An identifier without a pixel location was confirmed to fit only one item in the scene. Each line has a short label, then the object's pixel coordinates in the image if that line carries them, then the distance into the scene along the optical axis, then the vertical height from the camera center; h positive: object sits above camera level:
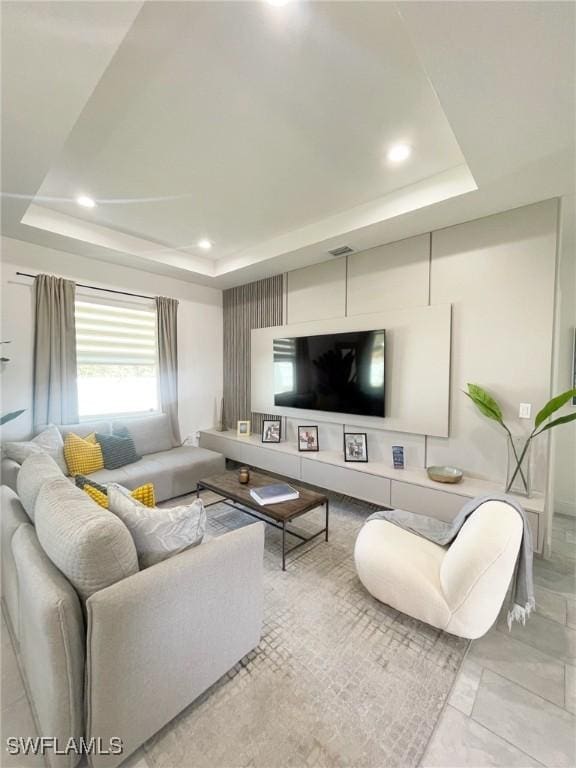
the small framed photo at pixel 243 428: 4.37 -0.77
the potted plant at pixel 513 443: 2.32 -0.52
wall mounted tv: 3.16 +0.03
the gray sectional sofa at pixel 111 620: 1.02 -0.90
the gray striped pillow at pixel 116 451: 3.21 -0.82
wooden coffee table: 2.28 -0.99
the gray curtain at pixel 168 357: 4.08 +0.21
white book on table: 2.40 -0.96
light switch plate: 2.41 -0.27
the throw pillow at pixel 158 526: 1.30 -0.66
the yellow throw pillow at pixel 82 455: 2.95 -0.80
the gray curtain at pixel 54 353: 3.12 +0.19
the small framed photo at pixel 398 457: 2.97 -0.78
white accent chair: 1.54 -1.08
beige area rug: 1.17 -1.42
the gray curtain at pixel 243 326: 4.18 +0.68
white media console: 2.41 -0.98
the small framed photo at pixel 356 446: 3.24 -0.75
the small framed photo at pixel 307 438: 3.64 -0.75
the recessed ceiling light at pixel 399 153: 2.04 +1.48
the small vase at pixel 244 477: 2.80 -0.93
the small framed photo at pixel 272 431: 4.01 -0.74
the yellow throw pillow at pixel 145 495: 1.76 -0.70
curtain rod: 3.09 +0.97
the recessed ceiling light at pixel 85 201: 2.66 +1.49
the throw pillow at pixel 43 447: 2.59 -0.66
